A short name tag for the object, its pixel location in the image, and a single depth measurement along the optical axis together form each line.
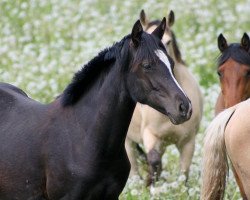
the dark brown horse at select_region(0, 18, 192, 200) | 12.00
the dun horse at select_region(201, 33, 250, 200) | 12.20
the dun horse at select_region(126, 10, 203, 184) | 18.58
